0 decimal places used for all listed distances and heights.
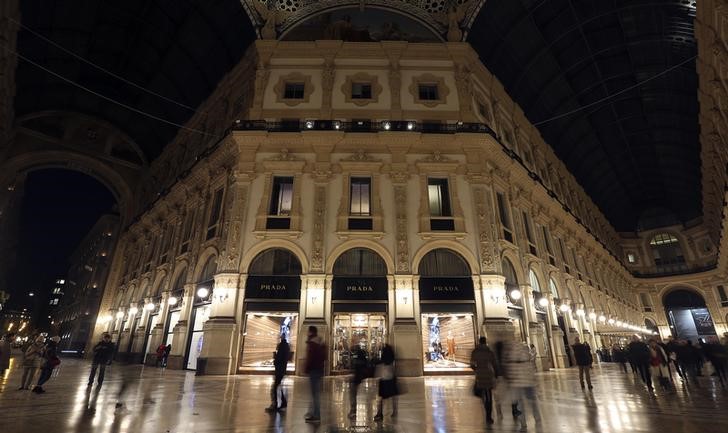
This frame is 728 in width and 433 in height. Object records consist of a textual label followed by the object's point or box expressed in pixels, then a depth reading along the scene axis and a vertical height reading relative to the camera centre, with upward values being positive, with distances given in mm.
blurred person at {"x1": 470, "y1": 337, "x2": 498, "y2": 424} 6234 -493
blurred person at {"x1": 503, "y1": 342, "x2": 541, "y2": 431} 5719 -512
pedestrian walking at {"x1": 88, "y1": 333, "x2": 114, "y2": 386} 9039 -312
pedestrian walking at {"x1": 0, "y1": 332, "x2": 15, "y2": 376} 10680 -291
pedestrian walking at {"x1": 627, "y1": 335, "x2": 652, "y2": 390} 9992 -433
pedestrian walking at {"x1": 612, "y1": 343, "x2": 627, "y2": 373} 20342 -741
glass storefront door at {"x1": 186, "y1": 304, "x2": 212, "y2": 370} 16950 +327
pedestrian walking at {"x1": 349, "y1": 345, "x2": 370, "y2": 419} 6258 -529
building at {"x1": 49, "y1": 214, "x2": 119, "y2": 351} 35094 +5875
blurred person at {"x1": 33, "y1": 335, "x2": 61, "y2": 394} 8873 -572
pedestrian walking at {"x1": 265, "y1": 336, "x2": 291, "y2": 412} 6688 -499
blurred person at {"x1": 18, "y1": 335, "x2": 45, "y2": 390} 9391 -486
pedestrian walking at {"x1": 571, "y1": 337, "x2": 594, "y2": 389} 9969 -397
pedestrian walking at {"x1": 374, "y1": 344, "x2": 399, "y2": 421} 6148 -636
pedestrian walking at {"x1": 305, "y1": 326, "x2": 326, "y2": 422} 5898 -414
